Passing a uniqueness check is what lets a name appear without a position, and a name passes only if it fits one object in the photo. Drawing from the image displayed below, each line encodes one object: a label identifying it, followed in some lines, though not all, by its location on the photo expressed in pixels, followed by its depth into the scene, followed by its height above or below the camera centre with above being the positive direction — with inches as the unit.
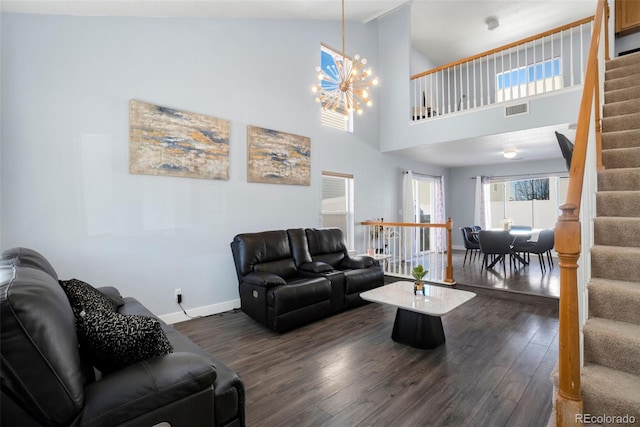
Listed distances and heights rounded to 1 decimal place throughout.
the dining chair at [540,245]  218.1 -27.5
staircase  55.1 -18.0
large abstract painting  127.0 +31.9
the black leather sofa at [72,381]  37.8 -25.4
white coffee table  106.1 -35.4
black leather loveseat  126.2 -31.4
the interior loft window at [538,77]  257.5 +121.0
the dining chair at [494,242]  213.3 -24.8
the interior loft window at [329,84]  208.4 +88.2
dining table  220.2 -21.1
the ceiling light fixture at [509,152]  238.5 +43.4
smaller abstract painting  164.9 +31.6
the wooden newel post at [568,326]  49.9 -20.4
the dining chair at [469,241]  259.0 -28.2
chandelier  133.7 +55.5
